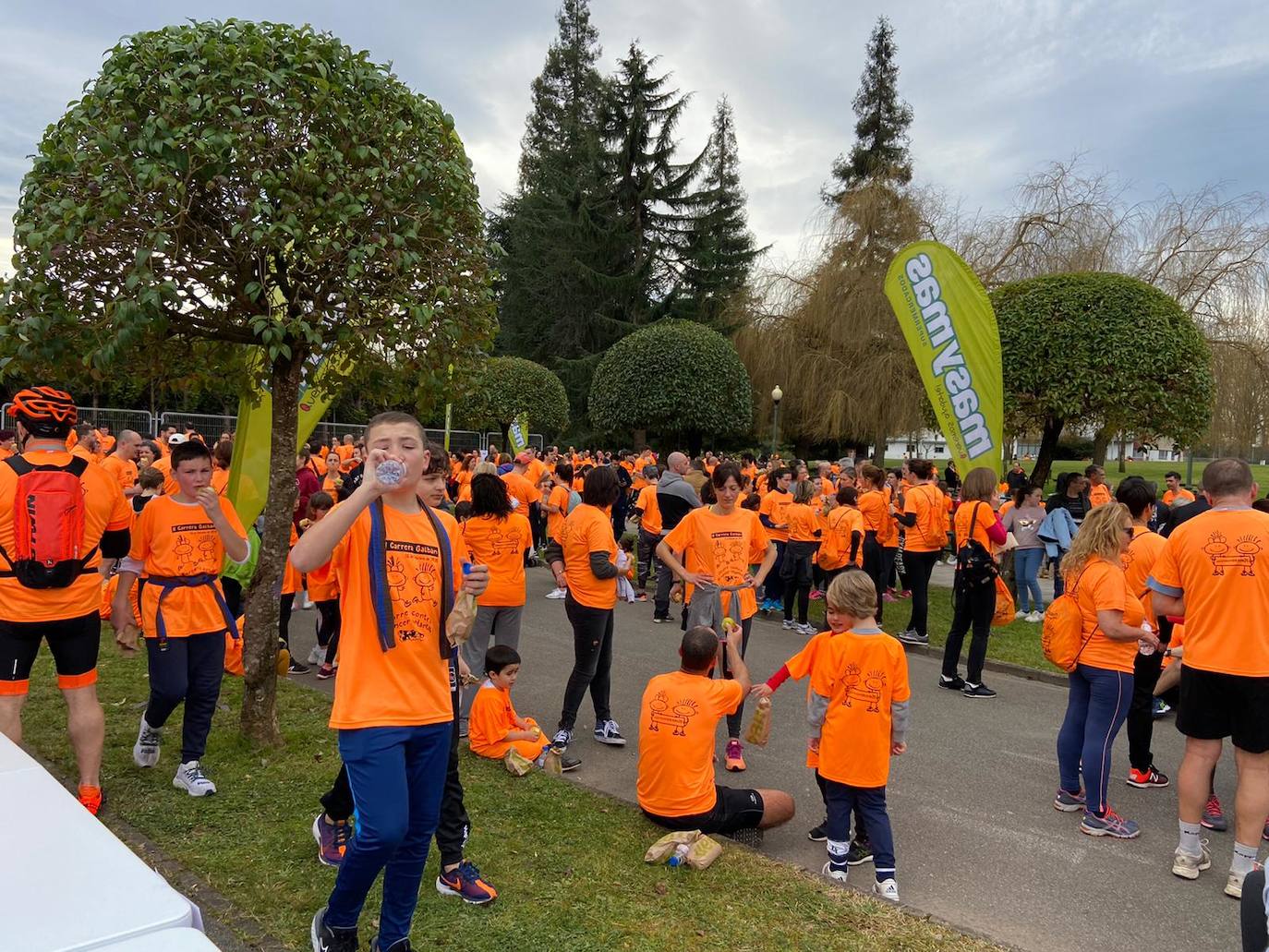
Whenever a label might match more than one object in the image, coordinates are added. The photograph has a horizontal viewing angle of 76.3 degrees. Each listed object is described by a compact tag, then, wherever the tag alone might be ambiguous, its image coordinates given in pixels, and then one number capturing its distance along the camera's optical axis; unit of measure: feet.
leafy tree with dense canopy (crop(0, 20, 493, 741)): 13.32
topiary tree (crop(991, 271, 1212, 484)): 43.45
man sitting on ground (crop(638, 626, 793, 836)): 14.08
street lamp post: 66.47
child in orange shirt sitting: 17.69
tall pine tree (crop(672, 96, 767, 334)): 119.20
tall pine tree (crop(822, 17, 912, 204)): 125.29
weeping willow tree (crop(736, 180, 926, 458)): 78.64
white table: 4.50
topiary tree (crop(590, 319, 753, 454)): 89.97
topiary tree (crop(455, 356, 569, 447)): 100.37
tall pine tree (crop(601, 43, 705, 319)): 121.60
